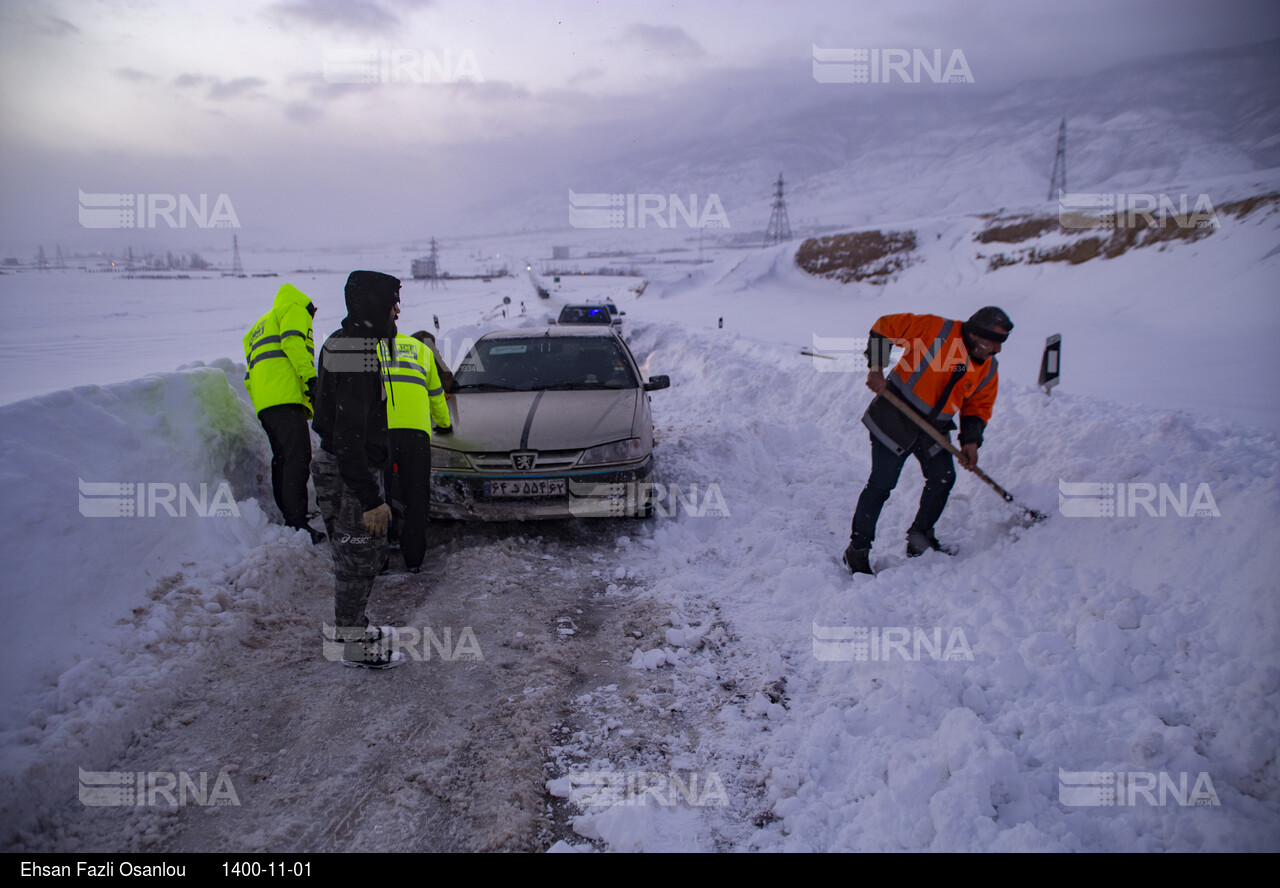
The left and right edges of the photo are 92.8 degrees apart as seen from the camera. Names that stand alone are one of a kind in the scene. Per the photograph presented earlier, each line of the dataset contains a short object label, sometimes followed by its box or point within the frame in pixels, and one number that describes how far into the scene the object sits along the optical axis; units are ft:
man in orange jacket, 12.65
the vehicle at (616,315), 61.05
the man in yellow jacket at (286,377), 13.14
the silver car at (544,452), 14.47
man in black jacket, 9.43
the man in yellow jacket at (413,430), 12.98
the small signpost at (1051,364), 17.78
